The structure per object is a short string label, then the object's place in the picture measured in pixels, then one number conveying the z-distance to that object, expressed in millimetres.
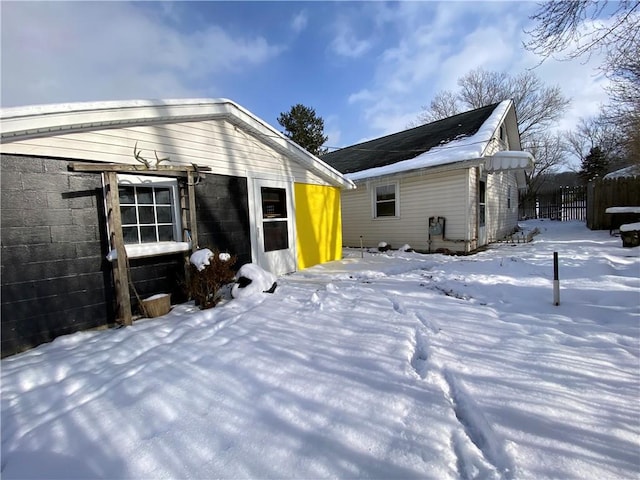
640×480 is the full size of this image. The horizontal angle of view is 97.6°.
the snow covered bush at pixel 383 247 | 10320
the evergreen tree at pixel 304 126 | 27312
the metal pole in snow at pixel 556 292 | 3859
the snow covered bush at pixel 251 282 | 4988
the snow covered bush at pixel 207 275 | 4461
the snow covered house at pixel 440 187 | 8844
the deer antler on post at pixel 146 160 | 4172
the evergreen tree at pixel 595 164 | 29469
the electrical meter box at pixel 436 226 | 9203
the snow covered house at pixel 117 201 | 3312
